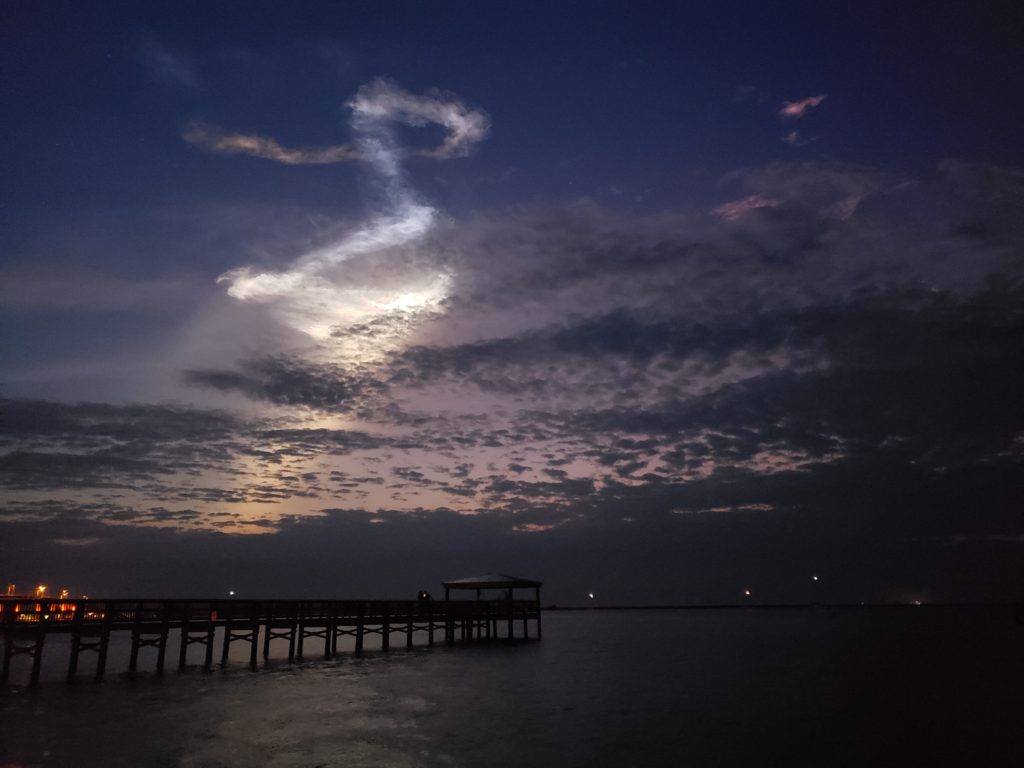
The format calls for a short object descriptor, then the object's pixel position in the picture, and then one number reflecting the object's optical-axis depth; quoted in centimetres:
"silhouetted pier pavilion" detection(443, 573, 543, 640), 5684
